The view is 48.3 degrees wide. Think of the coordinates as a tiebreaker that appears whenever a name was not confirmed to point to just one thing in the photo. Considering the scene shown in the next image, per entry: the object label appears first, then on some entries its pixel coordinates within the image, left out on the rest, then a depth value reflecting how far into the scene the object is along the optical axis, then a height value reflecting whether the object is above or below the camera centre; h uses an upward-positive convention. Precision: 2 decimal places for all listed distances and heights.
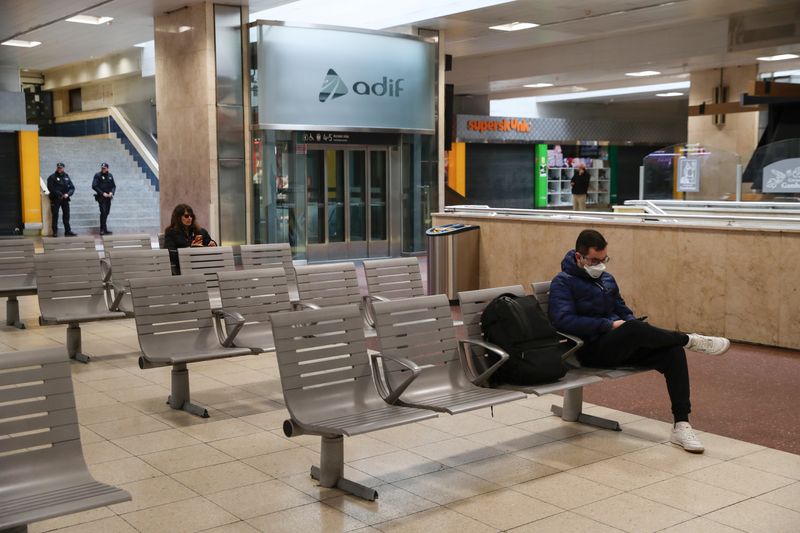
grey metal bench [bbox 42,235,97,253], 10.01 -0.67
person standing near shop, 29.56 -0.20
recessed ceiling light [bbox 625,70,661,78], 23.28 +2.83
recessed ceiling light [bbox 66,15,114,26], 18.23 +3.39
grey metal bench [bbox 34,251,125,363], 8.22 -0.99
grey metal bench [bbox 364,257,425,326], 7.77 -0.86
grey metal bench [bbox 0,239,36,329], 9.84 -0.89
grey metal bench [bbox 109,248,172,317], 8.52 -0.80
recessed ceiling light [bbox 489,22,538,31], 17.04 +2.98
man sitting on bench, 5.57 -0.95
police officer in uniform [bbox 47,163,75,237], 22.69 -0.14
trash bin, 11.39 -0.97
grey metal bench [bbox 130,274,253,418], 6.30 -1.05
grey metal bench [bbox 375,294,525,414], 4.93 -1.02
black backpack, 5.30 -0.96
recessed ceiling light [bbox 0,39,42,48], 21.28 +3.45
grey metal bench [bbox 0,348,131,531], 3.51 -1.04
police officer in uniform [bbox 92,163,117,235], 22.81 -0.13
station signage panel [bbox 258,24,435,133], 15.87 +1.89
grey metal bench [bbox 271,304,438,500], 4.64 -1.09
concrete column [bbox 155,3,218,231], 15.76 +1.34
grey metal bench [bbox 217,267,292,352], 6.85 -0.89
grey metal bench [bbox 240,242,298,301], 8.77 -0.73
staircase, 24.84 +0.06
